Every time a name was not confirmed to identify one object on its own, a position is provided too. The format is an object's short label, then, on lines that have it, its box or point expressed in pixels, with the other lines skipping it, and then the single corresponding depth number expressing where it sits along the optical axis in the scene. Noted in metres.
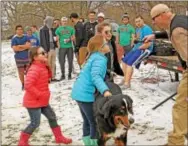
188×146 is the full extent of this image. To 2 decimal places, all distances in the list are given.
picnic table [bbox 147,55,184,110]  7.44
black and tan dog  4.10
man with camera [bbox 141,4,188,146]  3.73
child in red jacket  4.78
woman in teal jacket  4.30
